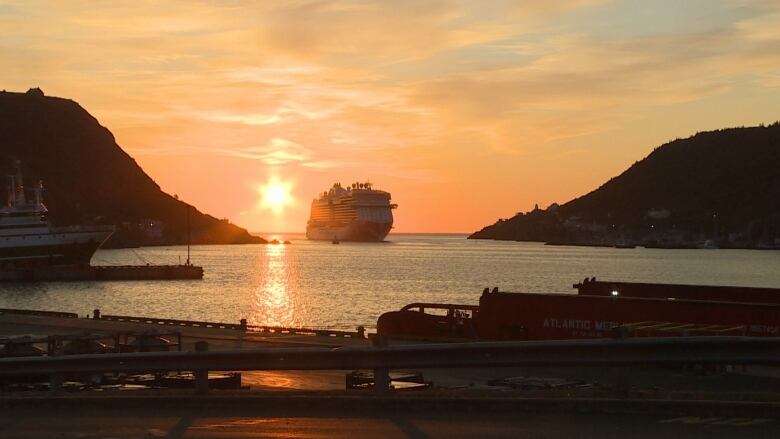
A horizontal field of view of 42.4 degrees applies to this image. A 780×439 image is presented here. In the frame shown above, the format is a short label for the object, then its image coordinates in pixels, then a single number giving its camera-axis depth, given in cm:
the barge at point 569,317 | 2864
